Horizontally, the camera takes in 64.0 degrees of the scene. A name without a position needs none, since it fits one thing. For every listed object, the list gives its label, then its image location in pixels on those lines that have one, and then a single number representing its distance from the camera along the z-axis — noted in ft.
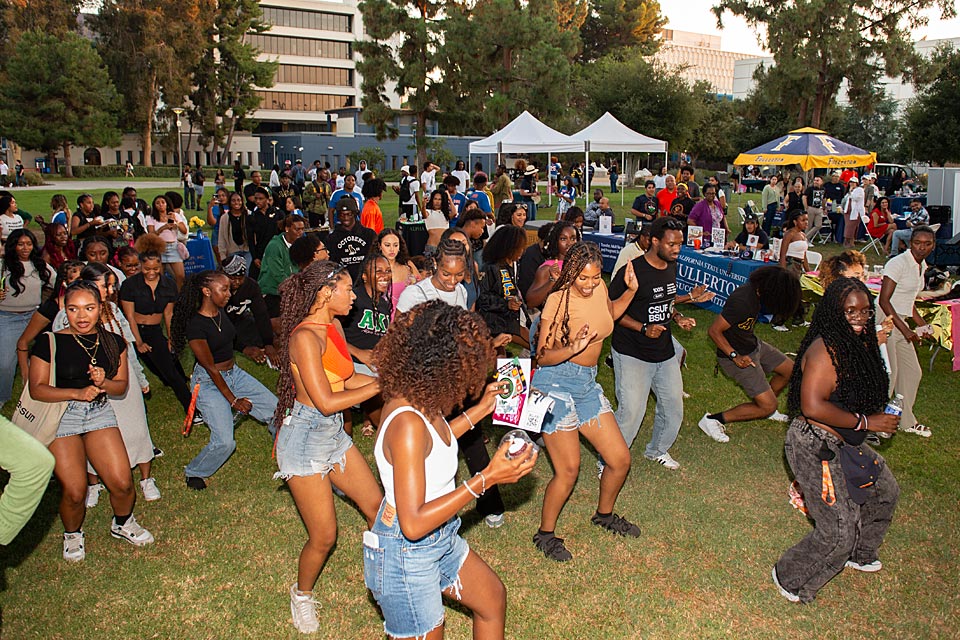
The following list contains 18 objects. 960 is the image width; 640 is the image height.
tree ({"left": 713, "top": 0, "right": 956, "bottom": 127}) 125.29
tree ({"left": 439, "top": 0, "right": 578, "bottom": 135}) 123.65
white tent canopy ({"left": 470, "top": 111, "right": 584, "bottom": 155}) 77.56
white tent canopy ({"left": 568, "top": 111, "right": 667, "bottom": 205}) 77.56
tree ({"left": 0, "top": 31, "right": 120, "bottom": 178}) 164.86
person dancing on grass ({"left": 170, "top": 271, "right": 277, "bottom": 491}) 18.75
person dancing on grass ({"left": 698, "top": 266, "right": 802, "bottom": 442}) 20.21
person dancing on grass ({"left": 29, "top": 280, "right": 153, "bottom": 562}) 14.97
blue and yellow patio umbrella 68.49
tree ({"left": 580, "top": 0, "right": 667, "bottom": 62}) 231.71
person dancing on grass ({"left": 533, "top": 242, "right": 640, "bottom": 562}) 15.24
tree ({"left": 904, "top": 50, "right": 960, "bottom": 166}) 129.39
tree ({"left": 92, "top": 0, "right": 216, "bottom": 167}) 190.80
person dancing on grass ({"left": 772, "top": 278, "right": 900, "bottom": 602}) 13.30
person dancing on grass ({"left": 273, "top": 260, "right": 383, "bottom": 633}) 12.62
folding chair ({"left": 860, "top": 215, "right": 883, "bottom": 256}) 62.28
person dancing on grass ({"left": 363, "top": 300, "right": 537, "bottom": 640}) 9.29
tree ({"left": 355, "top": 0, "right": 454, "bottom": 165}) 131.44
